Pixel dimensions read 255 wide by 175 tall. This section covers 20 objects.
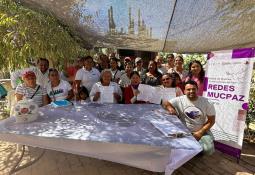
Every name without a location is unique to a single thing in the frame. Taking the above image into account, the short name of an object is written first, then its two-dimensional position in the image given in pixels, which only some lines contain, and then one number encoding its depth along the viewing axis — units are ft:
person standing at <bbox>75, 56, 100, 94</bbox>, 7.67
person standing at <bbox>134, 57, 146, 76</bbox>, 8.32
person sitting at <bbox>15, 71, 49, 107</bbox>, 6.03
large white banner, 5.77
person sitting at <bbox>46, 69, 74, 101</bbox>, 6.44
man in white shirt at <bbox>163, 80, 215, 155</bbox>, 5.41
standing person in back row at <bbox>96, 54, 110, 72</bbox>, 8.90
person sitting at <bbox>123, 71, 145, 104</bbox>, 6.56
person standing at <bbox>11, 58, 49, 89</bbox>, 7.17
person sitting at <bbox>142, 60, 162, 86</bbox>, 6.99
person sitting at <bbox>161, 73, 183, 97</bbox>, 6.14
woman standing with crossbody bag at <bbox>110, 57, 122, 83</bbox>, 8.14
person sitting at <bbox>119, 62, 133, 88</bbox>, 7.40
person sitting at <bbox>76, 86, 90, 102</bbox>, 6.85
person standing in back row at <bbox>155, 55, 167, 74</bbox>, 8.43
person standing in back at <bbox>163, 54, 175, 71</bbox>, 8.39
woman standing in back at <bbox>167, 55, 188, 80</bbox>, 7.60
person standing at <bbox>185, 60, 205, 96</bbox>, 6.74
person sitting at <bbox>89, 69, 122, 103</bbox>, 6.47
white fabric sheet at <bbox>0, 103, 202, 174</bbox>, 3.47
